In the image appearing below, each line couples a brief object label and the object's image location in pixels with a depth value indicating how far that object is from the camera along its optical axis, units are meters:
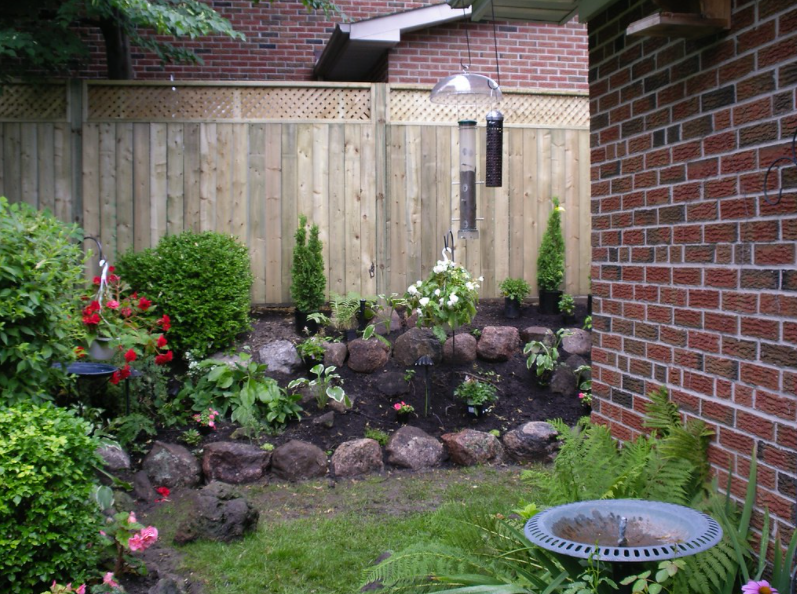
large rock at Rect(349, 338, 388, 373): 6.92
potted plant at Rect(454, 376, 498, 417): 6.37
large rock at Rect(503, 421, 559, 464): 5.98
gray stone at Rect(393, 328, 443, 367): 7.00
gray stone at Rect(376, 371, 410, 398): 6.64
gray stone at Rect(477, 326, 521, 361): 7.18
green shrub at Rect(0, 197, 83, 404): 3.74
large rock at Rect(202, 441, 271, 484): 5.48
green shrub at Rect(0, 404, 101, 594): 3.14
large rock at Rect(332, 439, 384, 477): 5.69
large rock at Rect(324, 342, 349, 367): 6.96
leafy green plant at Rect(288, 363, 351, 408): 6.33
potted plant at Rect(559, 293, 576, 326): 7.96
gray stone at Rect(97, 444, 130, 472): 5.26
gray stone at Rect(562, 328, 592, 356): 7.29
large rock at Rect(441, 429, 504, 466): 5.87
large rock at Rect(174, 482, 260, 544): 4.24
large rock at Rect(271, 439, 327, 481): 5.55
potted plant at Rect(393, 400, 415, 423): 6.29
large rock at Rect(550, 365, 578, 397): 6.80
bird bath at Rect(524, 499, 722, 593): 2.20
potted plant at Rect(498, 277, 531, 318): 8.05
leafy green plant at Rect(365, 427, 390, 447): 6.03
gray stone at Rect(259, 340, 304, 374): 6.98
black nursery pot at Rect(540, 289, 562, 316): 8.21
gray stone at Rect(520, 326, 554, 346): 7.37
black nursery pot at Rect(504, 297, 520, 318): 8.08
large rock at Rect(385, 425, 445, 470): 5.82
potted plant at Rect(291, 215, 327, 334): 7.71
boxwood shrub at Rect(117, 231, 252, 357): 6.88
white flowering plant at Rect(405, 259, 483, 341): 6.74
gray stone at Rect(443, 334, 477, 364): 7.11
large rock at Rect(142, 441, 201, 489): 5.35
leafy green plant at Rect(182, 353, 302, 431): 6.11
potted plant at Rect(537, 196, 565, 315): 8.24
